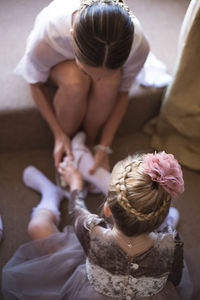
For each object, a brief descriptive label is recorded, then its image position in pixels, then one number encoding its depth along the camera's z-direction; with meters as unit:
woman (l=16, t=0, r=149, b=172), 0.78
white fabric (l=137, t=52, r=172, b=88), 1.25
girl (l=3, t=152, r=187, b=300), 0.69
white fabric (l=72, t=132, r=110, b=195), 1.14
